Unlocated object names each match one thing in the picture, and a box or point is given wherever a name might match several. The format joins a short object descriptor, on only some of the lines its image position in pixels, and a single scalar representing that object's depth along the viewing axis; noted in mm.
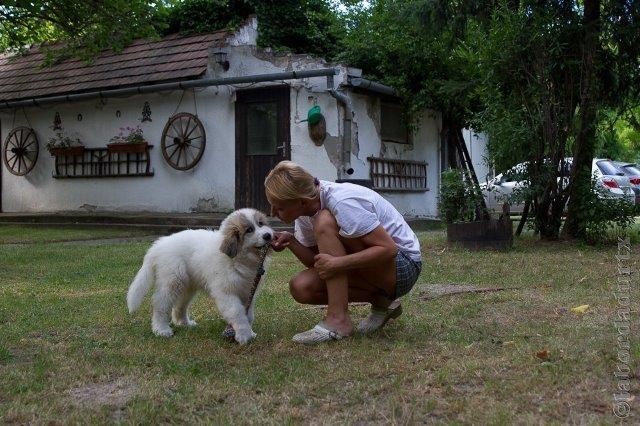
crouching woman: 4180
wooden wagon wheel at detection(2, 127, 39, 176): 18266
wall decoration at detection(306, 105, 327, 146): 13898
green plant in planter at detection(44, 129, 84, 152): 17359
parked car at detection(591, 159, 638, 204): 10234
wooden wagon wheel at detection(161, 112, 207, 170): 15477
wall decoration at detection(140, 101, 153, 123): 16172
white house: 14234
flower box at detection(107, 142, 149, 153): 16141
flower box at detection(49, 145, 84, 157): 17141
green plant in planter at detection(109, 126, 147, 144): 16156
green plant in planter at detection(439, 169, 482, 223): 10391
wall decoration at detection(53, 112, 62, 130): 17734
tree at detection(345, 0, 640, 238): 9766
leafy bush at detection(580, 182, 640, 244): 9953
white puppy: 4414
